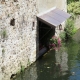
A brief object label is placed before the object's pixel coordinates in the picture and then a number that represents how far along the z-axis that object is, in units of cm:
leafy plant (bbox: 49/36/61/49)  1695
